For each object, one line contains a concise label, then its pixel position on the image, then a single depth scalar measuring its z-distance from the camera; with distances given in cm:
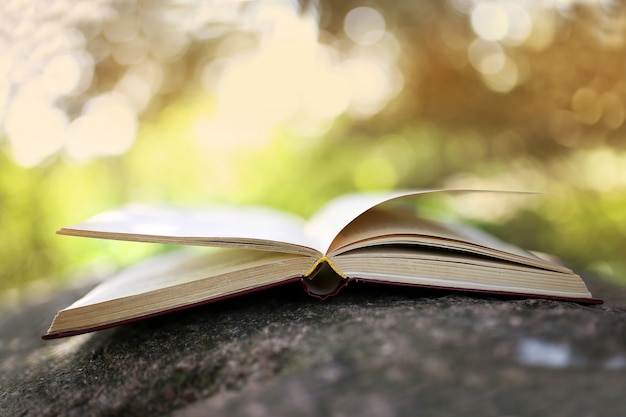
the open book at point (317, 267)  39
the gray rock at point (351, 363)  32
